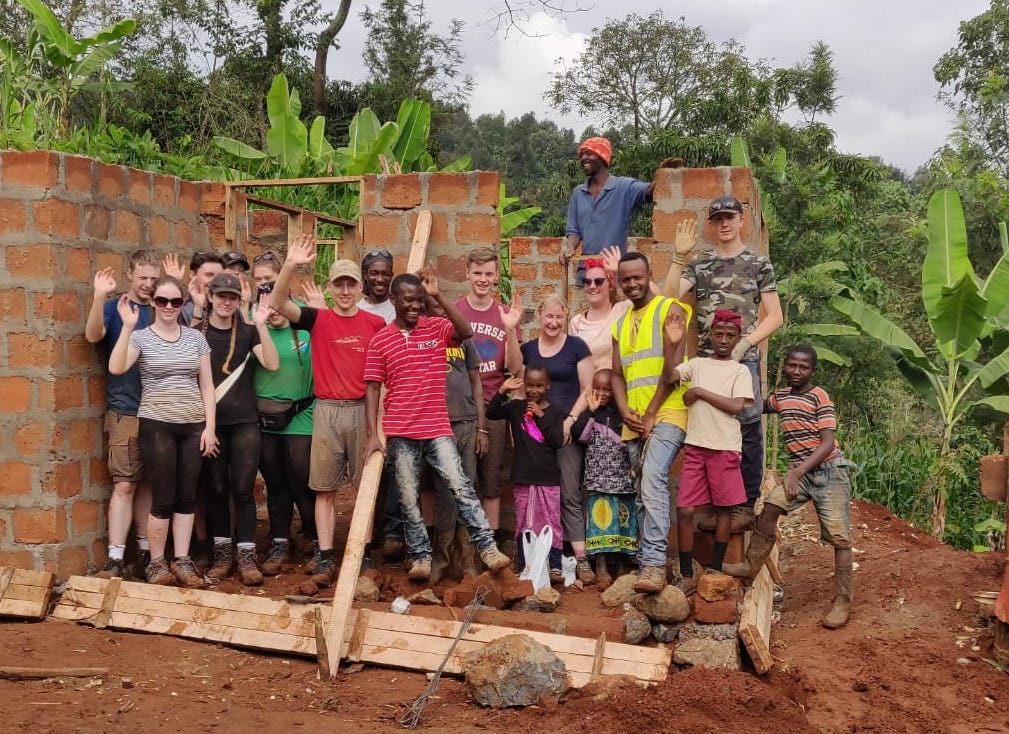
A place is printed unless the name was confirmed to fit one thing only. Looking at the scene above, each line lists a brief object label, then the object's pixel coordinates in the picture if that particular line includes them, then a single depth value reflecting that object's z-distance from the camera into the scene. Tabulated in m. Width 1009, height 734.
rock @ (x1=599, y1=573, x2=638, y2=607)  5.36
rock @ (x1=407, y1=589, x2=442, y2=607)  5.24
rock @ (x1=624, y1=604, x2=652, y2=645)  4.71
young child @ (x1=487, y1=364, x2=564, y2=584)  5.72
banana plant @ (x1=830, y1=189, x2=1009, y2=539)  7.64
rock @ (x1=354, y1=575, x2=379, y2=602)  5.29
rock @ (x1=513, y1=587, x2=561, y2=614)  5.23
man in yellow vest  5.20
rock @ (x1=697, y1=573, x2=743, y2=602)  4.62
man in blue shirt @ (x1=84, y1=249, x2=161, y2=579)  5.61
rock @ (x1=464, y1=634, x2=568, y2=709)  4.23
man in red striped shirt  5.35
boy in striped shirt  5.19
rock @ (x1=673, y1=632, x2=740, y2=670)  4.48
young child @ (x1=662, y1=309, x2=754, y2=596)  5.15
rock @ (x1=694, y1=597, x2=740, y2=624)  4.56
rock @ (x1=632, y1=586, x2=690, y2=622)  4.68
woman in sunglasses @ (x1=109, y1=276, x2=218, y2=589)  5.41
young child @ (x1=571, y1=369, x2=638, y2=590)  5.71
